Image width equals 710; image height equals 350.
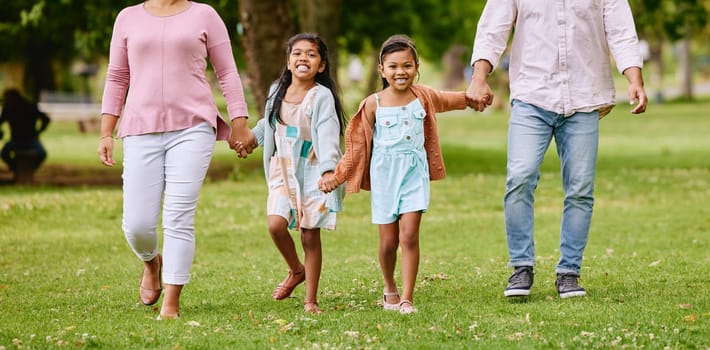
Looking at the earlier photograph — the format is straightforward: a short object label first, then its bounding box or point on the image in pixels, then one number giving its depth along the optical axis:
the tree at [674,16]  24.48
